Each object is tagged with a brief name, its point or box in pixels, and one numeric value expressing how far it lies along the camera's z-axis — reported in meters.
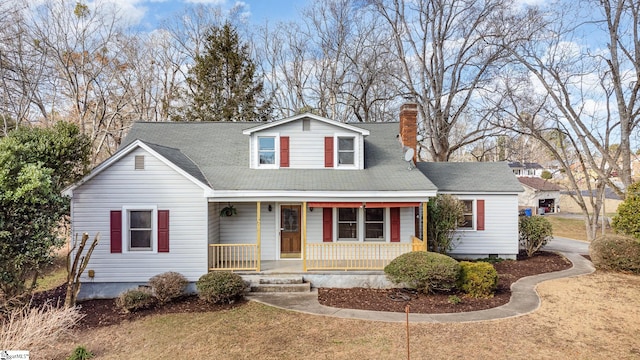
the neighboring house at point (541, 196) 37.78
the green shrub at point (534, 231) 14.61
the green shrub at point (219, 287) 9.18
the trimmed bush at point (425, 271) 9.51
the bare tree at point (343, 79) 26.80
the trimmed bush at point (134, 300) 8.87
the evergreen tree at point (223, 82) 26.95
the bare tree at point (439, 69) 23.08
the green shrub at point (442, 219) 13.03
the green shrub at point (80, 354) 6.38
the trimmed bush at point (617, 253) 11.99
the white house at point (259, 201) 10.14
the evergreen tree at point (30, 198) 7.88
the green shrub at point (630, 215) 12.03
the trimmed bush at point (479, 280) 9.54
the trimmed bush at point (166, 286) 9.29
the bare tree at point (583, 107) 15.72
